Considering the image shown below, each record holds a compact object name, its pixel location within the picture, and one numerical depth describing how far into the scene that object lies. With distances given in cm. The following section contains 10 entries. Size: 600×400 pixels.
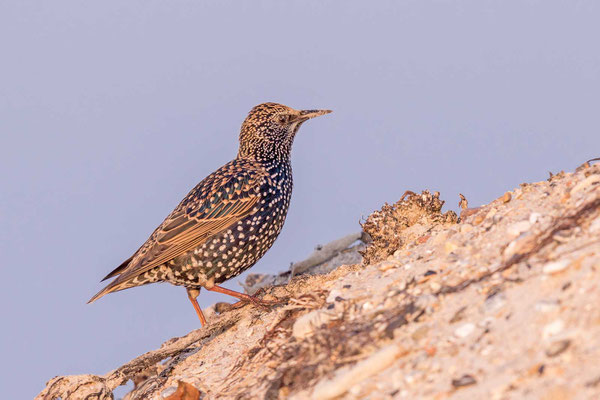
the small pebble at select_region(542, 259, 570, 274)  720
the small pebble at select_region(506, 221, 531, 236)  899
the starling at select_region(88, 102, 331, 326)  1351
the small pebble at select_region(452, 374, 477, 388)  640
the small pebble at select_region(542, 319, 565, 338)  642
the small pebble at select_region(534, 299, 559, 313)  671
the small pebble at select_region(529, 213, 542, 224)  907
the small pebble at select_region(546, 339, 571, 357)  618
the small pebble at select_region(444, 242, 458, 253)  965
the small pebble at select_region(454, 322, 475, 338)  712
